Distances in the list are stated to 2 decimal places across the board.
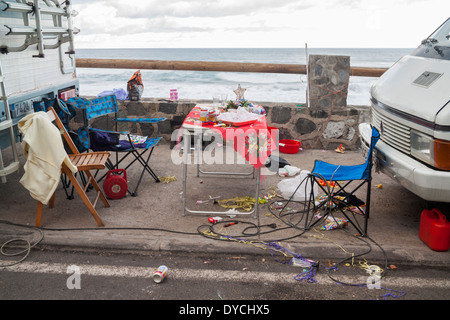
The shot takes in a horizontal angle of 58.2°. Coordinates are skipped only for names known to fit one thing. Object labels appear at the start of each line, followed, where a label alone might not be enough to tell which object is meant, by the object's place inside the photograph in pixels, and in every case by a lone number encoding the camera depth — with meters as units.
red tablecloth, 3.97
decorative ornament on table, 5.05
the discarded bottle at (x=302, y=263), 3.27
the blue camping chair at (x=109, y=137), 4.52
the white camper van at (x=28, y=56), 3.79
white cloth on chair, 3.49
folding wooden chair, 3.72
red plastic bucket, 6.18
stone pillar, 6.23
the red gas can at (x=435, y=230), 3.40
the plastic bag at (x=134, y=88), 6.53
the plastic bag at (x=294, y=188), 4.54
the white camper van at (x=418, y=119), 3.12
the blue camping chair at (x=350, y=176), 3.62
